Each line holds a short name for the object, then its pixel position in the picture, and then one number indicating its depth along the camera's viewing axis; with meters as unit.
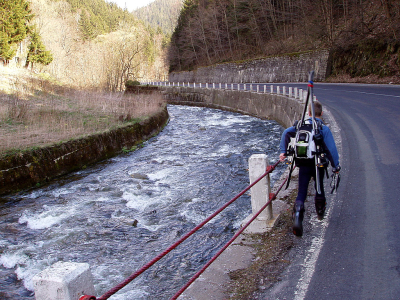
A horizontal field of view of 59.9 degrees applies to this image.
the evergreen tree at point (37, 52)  36.00
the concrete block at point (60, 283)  2.12
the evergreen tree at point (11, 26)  31.23
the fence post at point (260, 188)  5.11
